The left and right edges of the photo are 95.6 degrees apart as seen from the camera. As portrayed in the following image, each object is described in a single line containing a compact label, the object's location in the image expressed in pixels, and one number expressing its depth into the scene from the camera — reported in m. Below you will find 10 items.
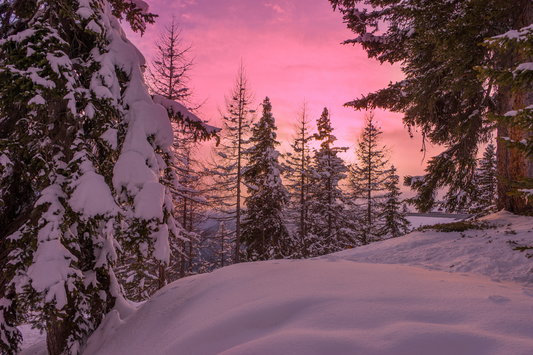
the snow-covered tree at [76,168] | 3.61
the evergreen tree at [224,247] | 29.49
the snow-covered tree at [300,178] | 23.52
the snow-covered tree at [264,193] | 18.83
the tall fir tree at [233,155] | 18.97
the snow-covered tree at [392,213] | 21.60
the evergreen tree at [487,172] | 23.06
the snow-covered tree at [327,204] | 21.95
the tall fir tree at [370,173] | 26.83
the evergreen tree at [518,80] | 2.92
